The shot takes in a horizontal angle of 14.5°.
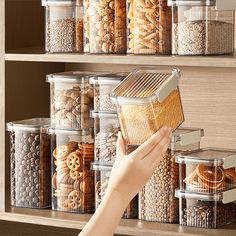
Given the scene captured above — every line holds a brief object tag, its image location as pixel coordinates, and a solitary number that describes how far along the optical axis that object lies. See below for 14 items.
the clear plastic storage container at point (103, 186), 2.29
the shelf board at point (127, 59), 2.08
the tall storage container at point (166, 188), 2.22
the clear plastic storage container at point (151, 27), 2.20
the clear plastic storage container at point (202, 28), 2.14
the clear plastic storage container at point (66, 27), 2.33
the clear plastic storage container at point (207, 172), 2.17
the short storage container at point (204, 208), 2.18
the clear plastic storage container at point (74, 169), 2.33
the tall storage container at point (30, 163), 2.41
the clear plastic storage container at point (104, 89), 2.25
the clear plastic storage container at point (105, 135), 2.26
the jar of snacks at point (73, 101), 2.32
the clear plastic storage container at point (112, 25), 2.26
